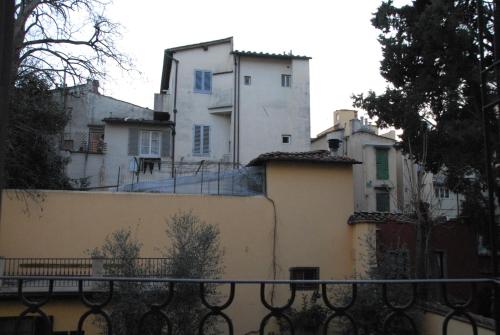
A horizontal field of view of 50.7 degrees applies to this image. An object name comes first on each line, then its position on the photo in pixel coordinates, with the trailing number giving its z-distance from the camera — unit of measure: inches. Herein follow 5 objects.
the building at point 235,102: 1051.9
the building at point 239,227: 609.6
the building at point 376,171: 1160.8
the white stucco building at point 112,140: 1002.1
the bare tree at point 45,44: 565.9
